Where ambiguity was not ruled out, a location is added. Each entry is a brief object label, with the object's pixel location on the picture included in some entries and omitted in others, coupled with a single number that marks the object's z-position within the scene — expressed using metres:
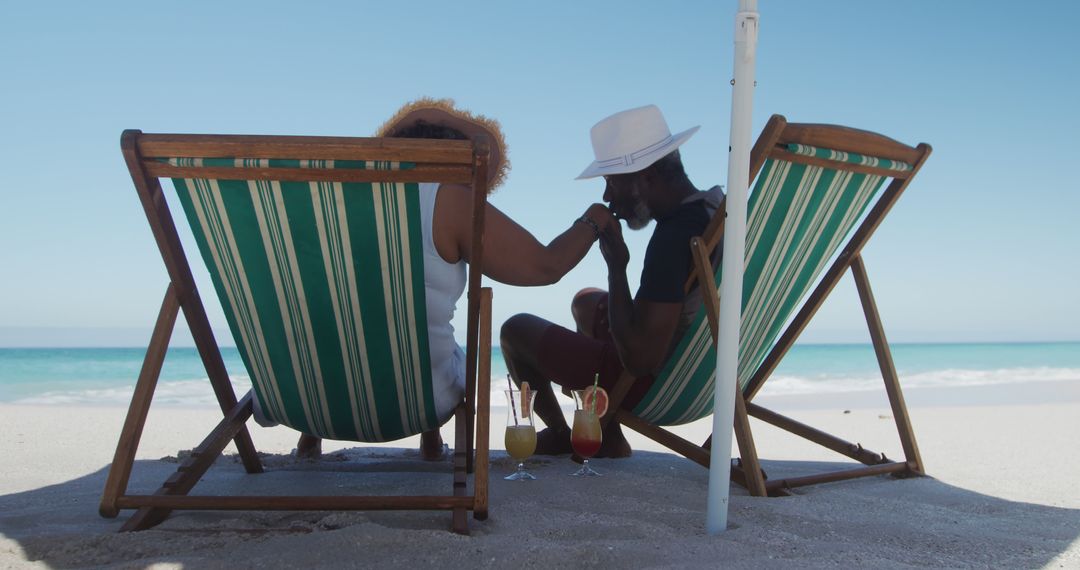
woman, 2.32
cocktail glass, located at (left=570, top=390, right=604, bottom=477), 3.02
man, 2.75
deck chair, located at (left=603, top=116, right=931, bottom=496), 2.49
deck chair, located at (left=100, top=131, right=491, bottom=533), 1.99
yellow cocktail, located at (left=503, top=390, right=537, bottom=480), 2.94
